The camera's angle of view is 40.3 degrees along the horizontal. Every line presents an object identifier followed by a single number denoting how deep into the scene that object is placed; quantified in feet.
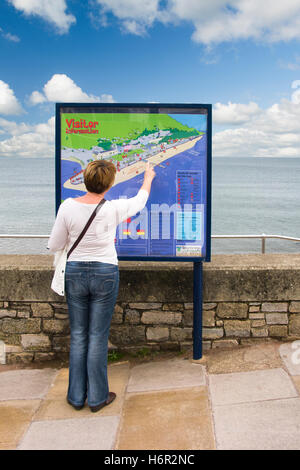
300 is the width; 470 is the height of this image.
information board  11.71
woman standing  9.82
